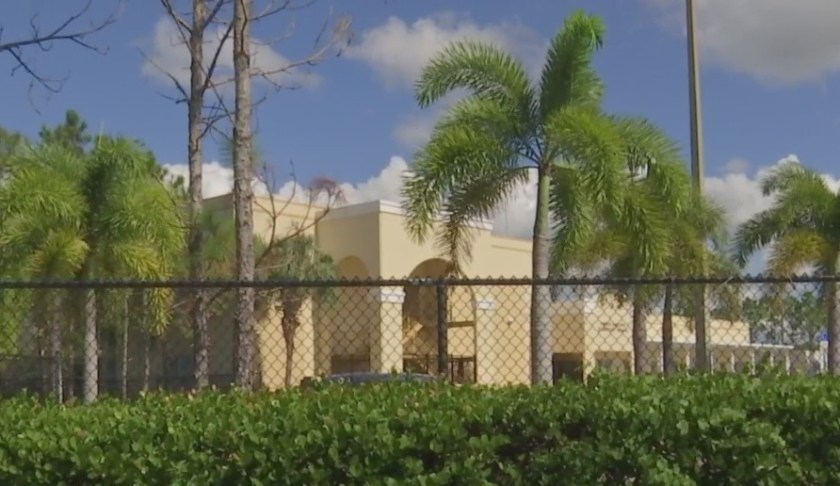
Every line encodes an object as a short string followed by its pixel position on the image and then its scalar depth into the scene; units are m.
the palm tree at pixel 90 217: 18.67
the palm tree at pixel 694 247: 19.19
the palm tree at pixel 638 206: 16.73
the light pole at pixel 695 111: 16.25
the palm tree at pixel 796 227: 24.31
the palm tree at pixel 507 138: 16.11
